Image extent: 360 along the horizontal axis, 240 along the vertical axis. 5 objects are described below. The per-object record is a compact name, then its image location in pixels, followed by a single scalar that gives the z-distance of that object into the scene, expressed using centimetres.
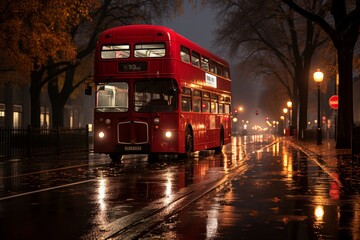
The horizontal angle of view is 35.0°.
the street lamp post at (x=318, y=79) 3672
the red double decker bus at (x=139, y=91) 2027
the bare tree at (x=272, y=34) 4031
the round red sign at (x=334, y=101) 3244
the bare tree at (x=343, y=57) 2714
